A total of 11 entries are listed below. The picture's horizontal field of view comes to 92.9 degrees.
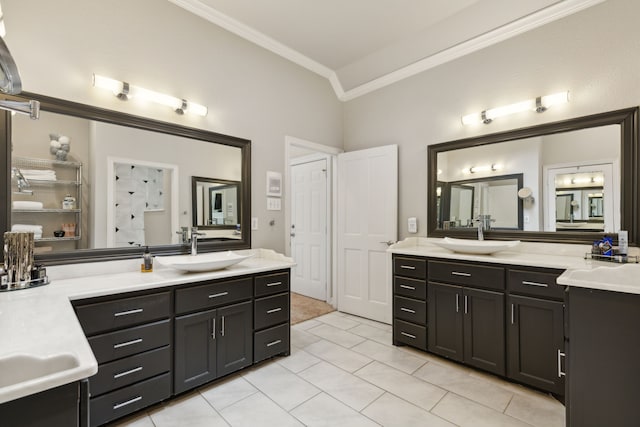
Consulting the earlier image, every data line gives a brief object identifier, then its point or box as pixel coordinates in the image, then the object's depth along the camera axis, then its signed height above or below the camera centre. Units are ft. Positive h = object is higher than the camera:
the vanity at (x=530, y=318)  4.59 -2.21
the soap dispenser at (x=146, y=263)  7.38 -1.15
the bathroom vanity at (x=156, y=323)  4.98 -2.24
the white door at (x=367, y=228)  11.40 -0.48
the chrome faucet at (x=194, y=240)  8.42 -0.68
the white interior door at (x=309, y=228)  14.07 -0.59
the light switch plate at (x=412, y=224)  10.86 -0.31
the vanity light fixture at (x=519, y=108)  8.09 +3.07
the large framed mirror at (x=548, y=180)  7.37 +0.98
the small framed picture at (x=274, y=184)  10.50 +1.12
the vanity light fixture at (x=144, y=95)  7.07 +3.06
